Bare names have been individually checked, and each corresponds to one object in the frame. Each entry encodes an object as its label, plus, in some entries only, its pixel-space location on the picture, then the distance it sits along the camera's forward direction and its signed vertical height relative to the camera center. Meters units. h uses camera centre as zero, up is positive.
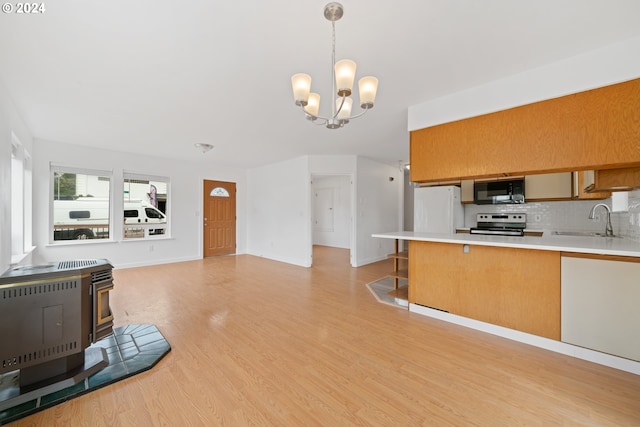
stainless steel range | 4.06 -0.15
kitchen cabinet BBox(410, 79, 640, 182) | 2.04 +0.73
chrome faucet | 3.11 -0.18
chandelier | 1.63 +0.94
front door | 6.69 -0.08
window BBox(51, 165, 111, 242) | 4.72 +0.23
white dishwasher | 1.91 -0.73
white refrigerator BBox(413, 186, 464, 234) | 4.37 +0.09
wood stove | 1.59 -0.72
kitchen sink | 3.44 -0.28
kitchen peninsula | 1.96 -0.71
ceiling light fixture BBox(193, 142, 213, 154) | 4.63 +1.29
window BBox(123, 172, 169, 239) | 5.52 +0.22
